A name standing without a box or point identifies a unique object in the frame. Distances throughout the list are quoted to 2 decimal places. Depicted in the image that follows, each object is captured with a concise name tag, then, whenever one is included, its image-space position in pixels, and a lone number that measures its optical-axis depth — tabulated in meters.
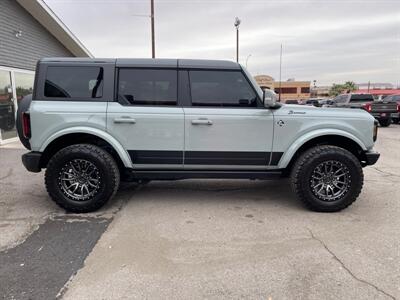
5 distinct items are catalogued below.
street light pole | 24.23
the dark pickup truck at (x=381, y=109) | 17.41
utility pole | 17.23
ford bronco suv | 4.51
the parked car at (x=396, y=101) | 18.14
